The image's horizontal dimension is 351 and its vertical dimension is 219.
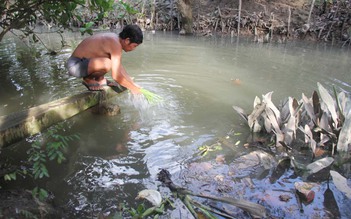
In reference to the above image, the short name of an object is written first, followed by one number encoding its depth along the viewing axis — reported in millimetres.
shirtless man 3891
